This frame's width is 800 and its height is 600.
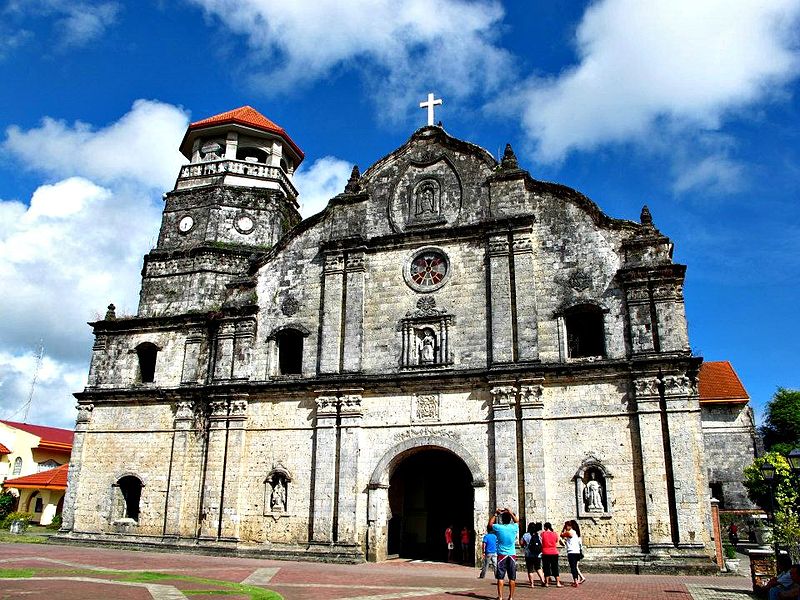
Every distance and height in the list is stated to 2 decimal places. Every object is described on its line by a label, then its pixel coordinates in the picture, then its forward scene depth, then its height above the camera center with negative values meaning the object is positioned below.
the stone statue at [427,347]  20.98 +4.72
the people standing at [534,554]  15.31 -0.99
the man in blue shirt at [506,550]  12.14 -0.73
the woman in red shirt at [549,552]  14.97 -0.92
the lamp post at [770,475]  14.93 +0.76
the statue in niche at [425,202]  22.62 +9.71
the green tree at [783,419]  44.00 +5.67
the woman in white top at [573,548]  14.97 -0.84
